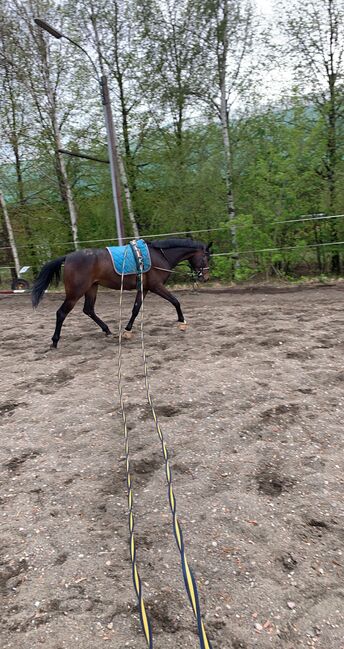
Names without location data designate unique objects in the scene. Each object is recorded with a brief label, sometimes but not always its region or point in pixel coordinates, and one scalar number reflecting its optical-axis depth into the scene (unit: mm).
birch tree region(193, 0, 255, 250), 10492
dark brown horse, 6035
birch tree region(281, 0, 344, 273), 10203
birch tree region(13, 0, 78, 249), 11281
